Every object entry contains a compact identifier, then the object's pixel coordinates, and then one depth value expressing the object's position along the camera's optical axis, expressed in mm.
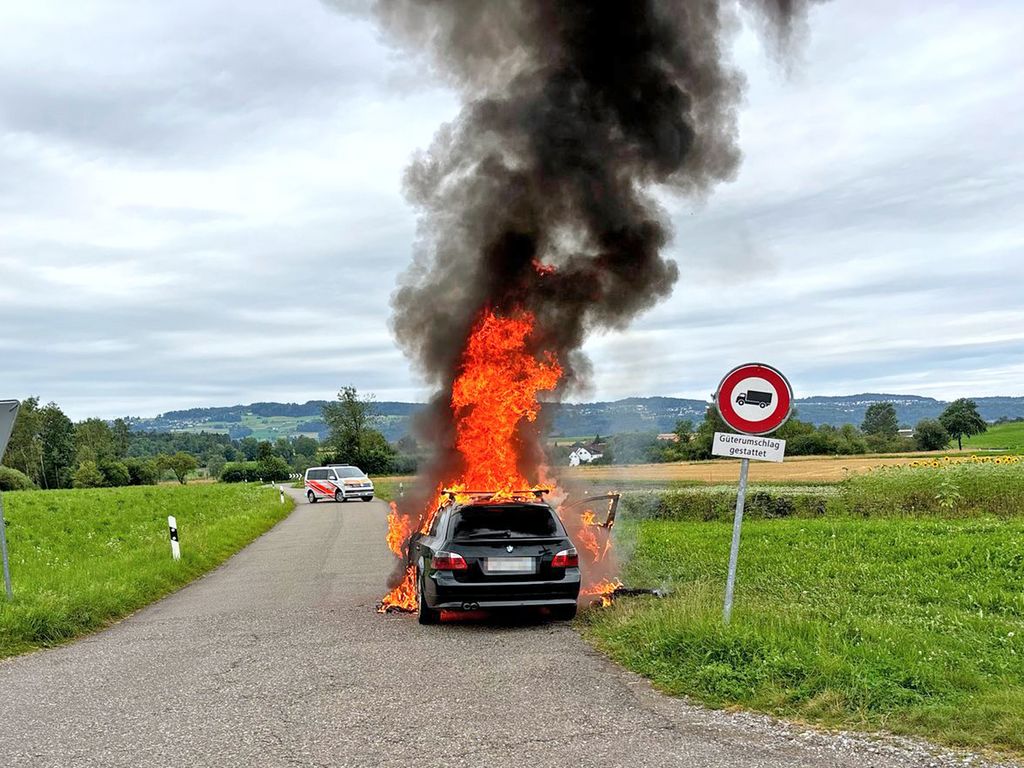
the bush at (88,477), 88500
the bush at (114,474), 91062
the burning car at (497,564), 9031
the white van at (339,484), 40719
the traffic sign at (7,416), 10523
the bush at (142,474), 94844
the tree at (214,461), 116988
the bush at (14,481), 67188
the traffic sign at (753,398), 7906
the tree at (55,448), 110688
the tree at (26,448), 104175
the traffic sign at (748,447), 7828
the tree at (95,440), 115594
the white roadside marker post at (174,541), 15489
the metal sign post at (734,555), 7664
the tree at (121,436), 131750
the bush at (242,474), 85125
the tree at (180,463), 104062
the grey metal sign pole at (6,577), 10438
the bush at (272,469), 84419
